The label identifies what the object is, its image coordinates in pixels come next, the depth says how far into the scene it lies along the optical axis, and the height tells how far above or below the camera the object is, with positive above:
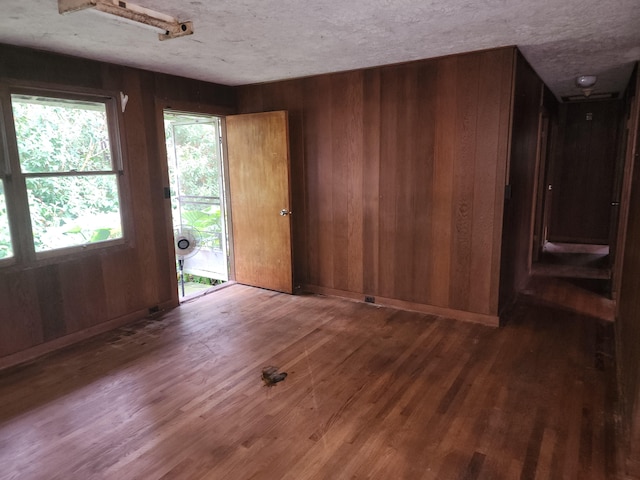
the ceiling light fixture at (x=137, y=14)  2.16 +0.91
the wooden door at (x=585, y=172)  6.76 -0.07
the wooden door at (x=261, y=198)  4.53 -0.26
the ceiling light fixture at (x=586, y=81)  4.46 +0.93
